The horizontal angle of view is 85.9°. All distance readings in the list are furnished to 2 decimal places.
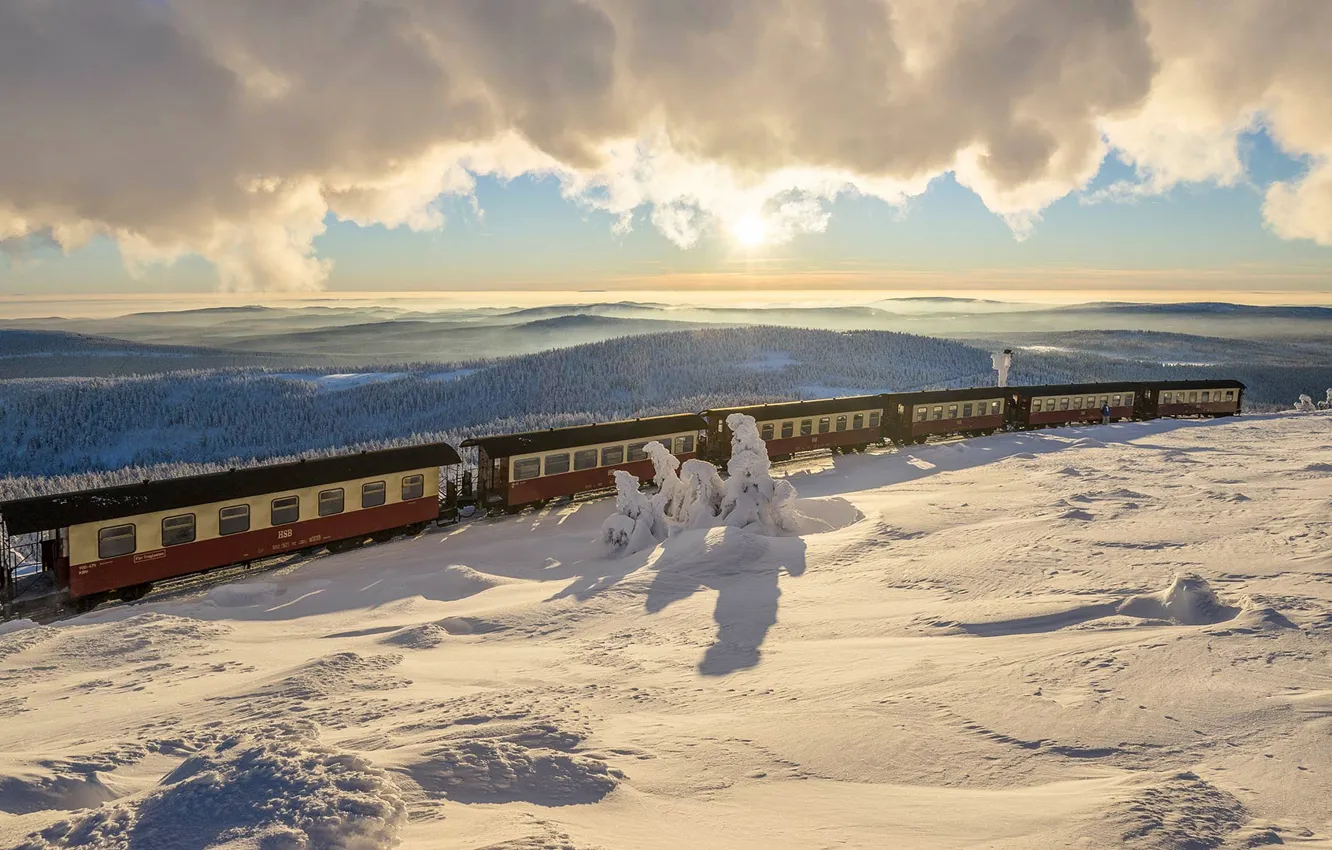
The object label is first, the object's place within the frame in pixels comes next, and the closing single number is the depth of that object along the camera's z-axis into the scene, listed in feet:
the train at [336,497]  61.87
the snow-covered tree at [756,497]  71.77
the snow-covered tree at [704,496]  75.77
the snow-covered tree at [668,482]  81.41
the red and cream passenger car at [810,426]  119.75
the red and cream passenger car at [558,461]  93.81
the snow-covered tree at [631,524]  72.74
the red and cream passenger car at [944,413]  143.13
